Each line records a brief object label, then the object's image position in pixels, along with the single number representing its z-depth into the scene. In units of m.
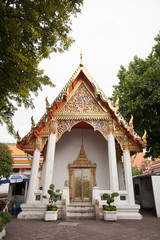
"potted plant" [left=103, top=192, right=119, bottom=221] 5.98
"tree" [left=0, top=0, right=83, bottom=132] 3.74
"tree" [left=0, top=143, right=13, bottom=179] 5.51
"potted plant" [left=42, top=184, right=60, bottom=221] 5.91
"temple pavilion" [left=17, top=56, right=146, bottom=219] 6.80
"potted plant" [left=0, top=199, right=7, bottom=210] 5.46
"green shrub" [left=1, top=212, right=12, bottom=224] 4.04
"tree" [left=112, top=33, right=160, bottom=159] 8.87
